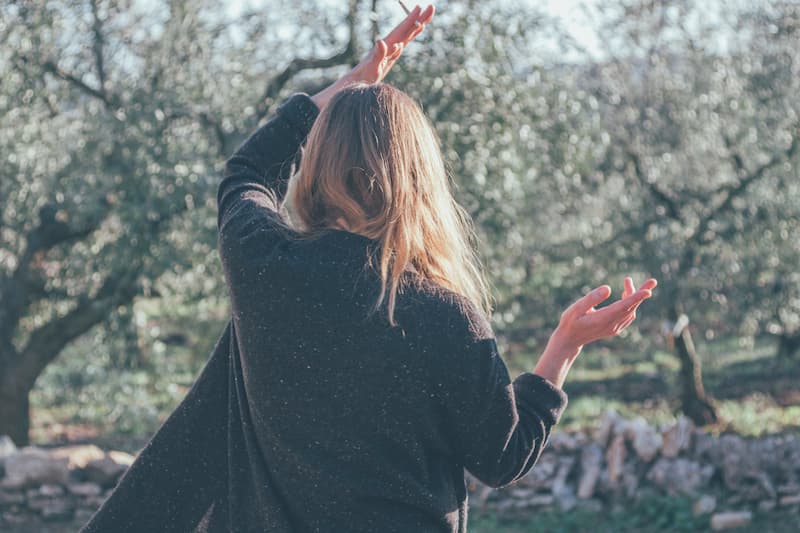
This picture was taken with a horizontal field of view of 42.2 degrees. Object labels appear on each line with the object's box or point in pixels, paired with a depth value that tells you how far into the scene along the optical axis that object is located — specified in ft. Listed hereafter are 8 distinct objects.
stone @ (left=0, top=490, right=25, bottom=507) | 24.80
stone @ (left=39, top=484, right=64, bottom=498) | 24.82
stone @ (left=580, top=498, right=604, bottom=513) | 23.53
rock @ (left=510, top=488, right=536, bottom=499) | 24.57
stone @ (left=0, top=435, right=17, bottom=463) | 25.50
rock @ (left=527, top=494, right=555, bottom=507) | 24.26
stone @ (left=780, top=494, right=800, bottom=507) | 21.98
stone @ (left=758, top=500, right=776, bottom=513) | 22.04
